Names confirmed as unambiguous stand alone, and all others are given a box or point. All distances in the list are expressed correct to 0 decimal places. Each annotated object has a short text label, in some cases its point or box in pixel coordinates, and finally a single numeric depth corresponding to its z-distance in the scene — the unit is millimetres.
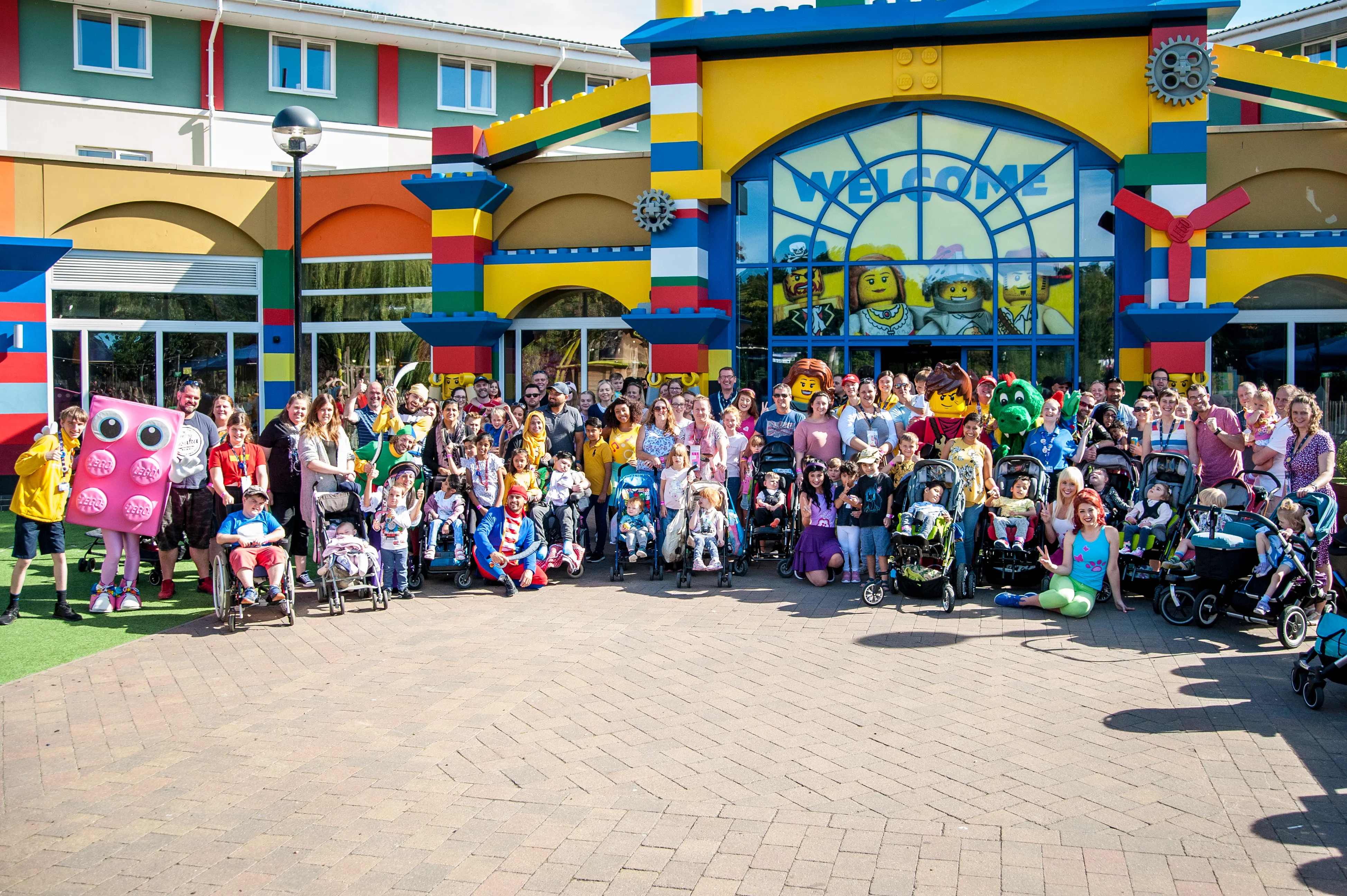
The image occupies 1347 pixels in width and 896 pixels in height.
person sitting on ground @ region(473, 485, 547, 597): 10094
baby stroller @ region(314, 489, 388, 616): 9117
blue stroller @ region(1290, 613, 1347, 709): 6184
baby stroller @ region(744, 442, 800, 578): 10820
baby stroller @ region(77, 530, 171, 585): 10383
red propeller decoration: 13547
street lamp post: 11406
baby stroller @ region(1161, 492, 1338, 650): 7844
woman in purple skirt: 10203
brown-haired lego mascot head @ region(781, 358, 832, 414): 12141
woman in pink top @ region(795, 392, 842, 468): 10820
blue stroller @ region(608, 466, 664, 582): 10742
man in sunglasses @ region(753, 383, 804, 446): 11391
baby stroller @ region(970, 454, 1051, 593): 9477
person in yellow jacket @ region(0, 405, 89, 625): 8820
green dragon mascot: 10828
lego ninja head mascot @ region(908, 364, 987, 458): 10828
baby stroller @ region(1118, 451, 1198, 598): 9281
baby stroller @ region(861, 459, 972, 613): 9211
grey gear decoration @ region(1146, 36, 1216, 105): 13617
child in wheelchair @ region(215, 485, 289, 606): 8578
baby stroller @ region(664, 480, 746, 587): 10344
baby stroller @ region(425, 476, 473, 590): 10258
